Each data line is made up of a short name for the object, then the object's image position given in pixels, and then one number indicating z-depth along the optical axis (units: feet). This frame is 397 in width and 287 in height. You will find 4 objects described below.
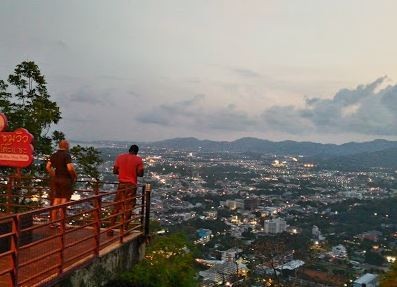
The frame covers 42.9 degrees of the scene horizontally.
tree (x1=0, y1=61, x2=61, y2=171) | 51.74
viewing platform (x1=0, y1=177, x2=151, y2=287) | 18.49
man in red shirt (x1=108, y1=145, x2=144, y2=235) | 29.60
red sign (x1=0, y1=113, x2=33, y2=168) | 27.55
